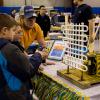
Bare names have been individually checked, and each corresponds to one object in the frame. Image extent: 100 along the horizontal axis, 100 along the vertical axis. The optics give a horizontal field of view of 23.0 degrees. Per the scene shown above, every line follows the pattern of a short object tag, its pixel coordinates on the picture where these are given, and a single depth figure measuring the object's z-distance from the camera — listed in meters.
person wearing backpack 1.42
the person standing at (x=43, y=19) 5.85
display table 1.57
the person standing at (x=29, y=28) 2.51
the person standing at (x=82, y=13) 4.69
